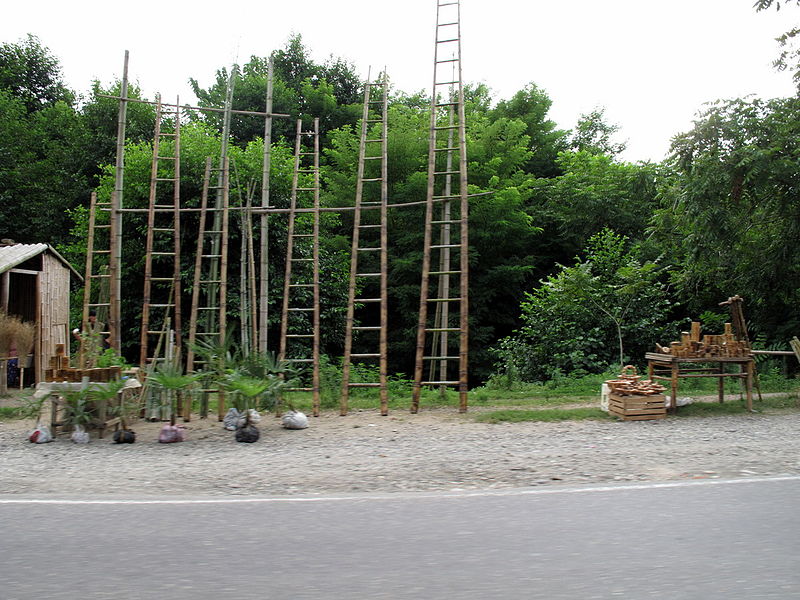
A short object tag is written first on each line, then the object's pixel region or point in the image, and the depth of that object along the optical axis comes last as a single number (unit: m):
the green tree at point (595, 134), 39.91
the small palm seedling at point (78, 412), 9.84
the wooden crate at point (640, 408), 11.36
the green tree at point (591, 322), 19.73
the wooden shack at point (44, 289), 16.16
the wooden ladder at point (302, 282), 19.64
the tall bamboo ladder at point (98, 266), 11.98
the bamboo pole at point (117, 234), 11.76
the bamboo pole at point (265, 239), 12.48
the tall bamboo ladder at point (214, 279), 11.84
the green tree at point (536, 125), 34.97
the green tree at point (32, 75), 38.56
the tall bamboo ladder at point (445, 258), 11.62
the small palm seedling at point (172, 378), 10.18
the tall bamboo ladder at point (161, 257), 19.60
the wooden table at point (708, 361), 11.79
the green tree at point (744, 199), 14.51
